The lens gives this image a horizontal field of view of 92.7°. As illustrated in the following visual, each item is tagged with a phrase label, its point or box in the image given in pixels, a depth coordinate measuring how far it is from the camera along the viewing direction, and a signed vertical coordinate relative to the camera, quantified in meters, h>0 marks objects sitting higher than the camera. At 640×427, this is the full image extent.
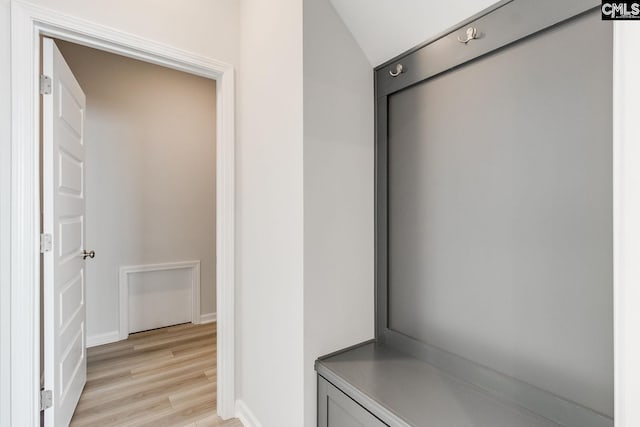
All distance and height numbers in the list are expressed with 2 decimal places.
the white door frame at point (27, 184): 1.39 +0.14
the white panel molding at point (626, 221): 0.55 -0.02
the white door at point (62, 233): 1.54 -0.12
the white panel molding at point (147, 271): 3.06 -0.75
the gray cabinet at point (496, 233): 0.88 -0.07
